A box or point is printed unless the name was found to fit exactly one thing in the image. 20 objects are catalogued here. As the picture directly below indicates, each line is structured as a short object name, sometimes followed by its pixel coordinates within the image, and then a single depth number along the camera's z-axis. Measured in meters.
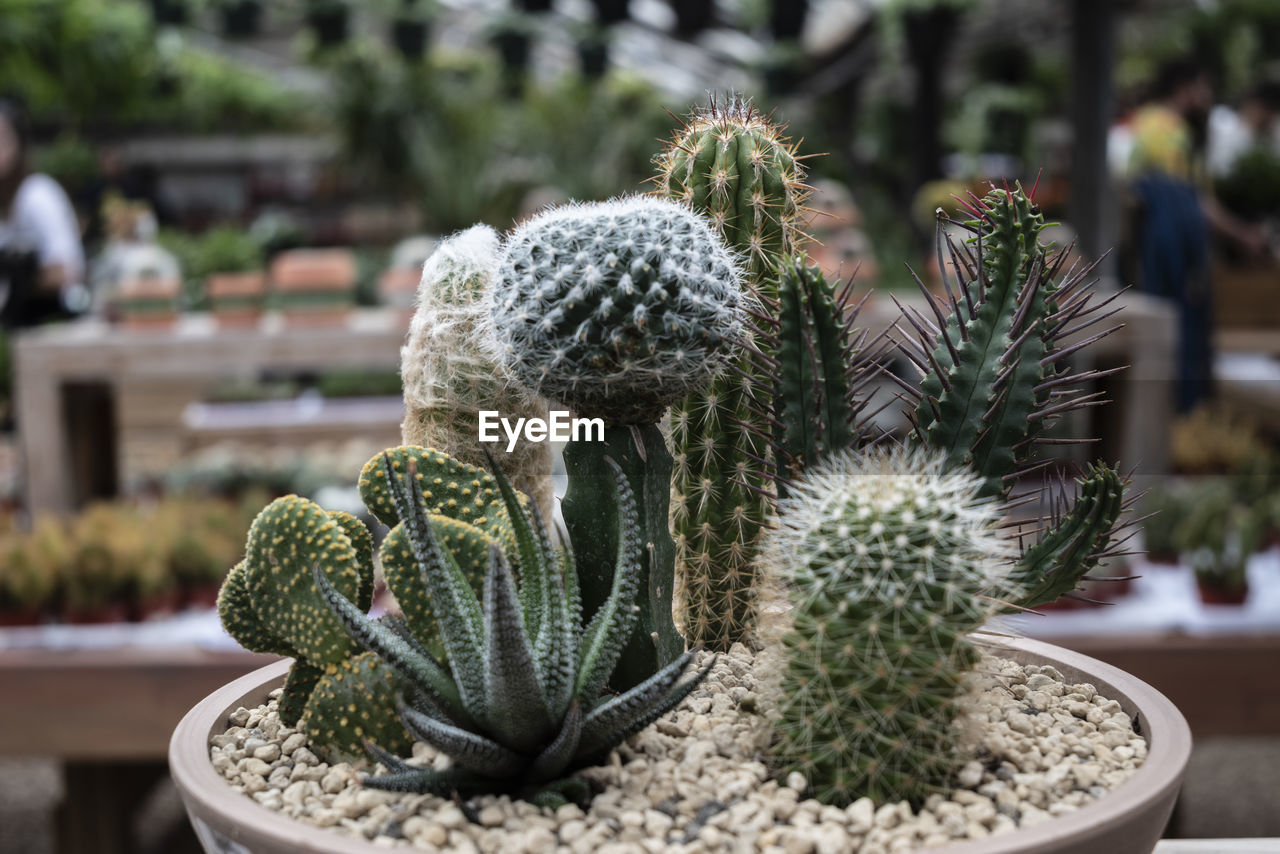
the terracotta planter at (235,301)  3.22
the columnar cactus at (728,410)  1.11
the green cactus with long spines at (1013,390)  0.98
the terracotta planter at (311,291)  3.22
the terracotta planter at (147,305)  3.22
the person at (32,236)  3.95
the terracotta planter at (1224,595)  2.67
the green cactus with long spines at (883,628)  0.85
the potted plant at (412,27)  7.68
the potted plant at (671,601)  0.84
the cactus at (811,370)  0.93
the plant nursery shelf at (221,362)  3.09
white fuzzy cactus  1.13
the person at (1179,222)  4.71
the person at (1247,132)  6.34
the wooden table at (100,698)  2.54
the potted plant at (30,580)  2.67
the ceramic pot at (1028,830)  0.75
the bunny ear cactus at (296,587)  1.00
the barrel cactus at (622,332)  0.93
